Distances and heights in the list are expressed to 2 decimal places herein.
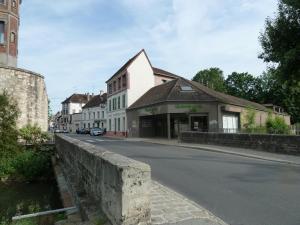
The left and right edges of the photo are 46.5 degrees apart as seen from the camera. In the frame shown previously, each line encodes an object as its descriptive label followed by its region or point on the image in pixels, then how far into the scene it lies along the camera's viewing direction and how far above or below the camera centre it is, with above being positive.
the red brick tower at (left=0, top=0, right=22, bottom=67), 34.69 +10.44
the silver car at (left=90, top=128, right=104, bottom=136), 56.03 +0.69
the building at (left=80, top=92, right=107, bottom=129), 71.60 +5.11
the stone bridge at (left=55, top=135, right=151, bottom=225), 4.80 -0.83
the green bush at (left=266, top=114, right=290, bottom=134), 40.00 +1.32
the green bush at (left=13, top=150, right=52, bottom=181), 18.84 -1.61
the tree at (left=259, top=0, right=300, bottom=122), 20.05 +5.61
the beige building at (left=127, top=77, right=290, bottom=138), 34.00 +2.41
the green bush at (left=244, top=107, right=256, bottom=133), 37.94 +1.70
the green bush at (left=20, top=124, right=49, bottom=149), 23.20 +0.08
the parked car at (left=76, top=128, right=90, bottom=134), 70.31 +0.98
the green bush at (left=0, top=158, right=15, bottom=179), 18.21 -1.68
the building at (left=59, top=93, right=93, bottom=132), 100.29 +8.69
